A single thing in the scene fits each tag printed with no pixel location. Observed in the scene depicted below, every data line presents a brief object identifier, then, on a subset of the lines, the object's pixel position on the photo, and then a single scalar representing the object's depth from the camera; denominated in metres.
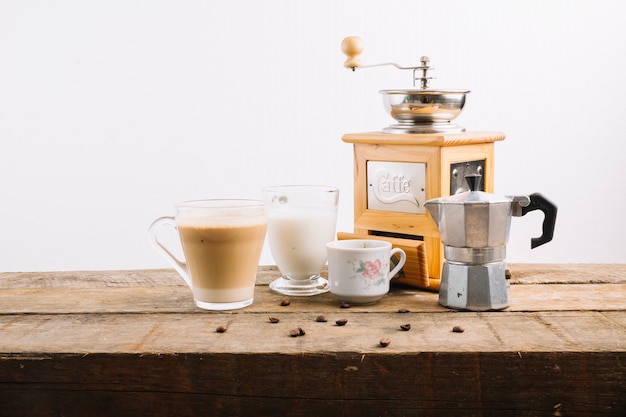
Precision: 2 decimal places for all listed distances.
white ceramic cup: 1.37
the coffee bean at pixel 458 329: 1.22
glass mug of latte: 1.33
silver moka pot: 1.36
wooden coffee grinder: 1.53
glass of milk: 1.47
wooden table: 1.12
